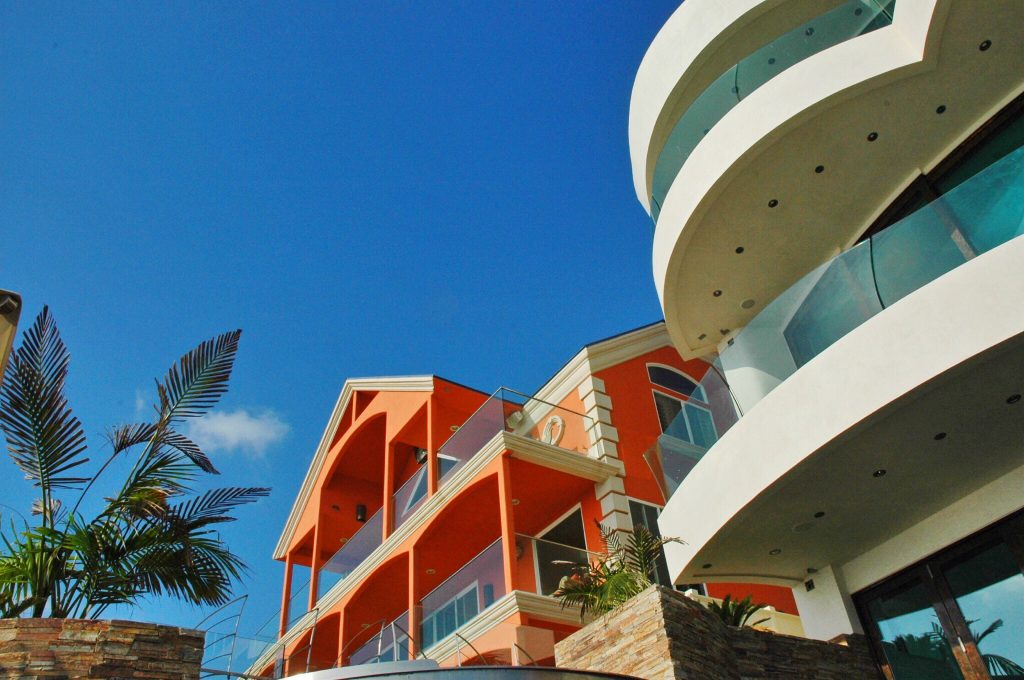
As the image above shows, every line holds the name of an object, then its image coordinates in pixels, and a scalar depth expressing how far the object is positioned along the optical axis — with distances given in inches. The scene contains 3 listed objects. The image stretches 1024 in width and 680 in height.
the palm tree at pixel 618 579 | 380.5
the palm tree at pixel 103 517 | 249.9
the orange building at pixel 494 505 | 543.2
